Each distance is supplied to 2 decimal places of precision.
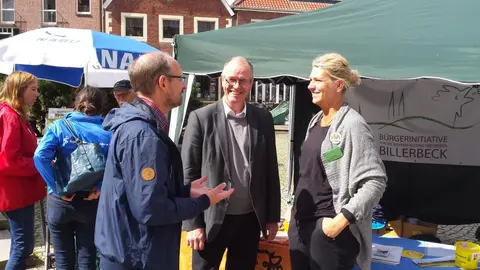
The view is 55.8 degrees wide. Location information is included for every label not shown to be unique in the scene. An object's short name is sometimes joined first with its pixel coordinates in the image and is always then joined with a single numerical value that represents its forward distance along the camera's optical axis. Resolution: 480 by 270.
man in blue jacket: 1.60
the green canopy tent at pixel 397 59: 3.04
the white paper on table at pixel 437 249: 2.94
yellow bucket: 2.63
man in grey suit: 2.38
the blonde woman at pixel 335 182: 1.99
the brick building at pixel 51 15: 29.11
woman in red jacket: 2.96
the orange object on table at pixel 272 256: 2.84
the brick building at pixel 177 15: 27.95
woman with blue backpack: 2.63
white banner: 4.46
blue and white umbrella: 4.50
